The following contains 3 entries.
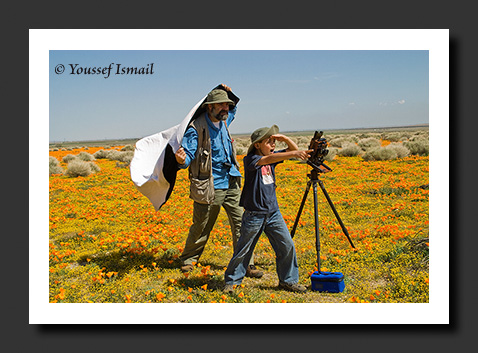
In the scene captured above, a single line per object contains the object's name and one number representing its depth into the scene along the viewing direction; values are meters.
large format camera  5.08
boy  4.92
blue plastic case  5.29
